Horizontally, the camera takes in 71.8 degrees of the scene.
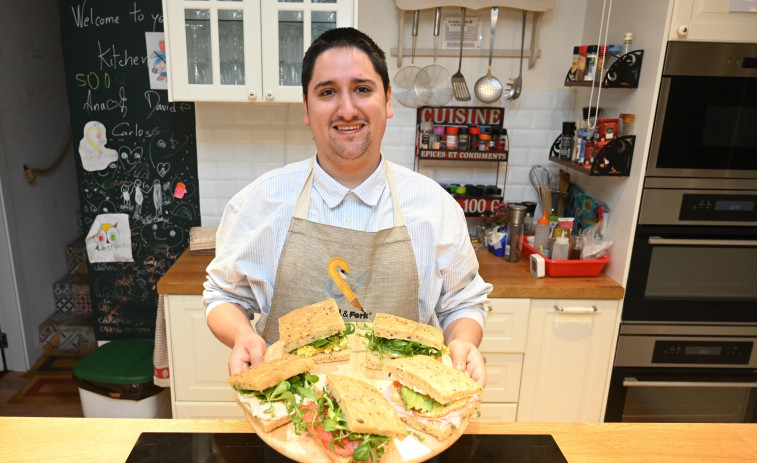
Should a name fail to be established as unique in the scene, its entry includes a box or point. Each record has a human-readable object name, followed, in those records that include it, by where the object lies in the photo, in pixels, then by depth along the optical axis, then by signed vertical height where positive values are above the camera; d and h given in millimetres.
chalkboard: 2793 -307
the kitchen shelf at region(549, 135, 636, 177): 2391 -223
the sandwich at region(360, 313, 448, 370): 1367 -621
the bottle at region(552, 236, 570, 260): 2557 -672
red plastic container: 2553 -761
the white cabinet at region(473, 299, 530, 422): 2488 -1197
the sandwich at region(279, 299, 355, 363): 1348 -603
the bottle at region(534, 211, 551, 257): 2715 -651
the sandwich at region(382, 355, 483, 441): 1123 -646
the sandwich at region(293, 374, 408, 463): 1023 -645
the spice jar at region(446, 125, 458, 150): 2859 -185
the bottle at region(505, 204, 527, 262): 2746 -649
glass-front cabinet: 2398 +223
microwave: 2232 -1
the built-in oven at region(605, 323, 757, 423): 2561 -1280
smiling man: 1574 -440
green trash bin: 2686 -1505
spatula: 2812 +101
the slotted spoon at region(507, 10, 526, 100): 2814 +116
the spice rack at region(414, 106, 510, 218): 2871 -248
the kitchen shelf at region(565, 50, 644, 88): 2346 +167
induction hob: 1197 -807
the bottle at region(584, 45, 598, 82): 2477 +209
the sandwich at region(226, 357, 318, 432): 1114 -647
